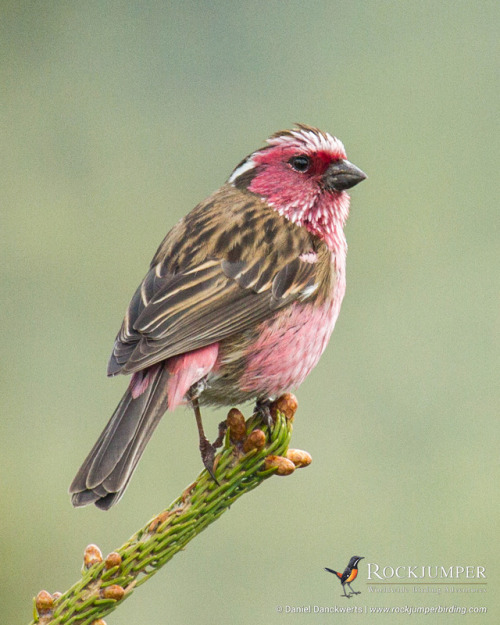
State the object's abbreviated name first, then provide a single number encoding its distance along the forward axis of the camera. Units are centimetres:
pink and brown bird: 793
